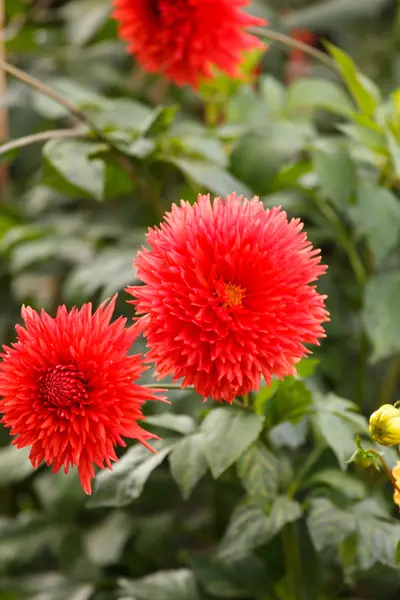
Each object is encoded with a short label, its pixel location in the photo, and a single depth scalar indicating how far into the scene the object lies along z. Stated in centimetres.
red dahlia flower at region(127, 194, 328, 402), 192
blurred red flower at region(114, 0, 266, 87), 222
